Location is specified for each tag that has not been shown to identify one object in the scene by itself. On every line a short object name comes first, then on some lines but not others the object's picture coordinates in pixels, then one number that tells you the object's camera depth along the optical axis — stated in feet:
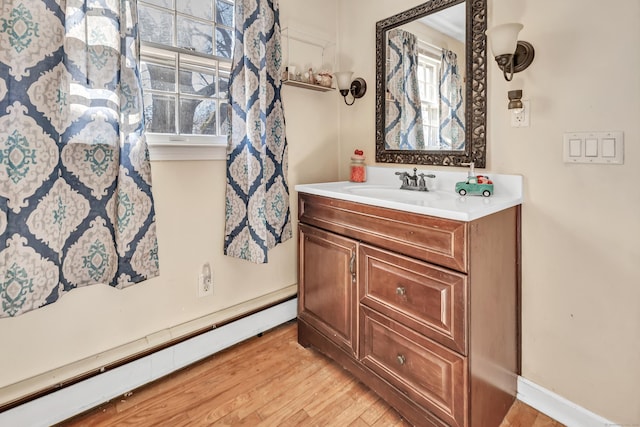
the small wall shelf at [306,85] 6.42
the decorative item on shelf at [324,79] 6.81
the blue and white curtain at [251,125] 5.60
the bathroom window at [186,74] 5.21
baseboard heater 4.26
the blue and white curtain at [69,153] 3.76
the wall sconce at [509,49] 4.17
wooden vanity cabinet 3.77
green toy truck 4.75
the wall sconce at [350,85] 6.77
